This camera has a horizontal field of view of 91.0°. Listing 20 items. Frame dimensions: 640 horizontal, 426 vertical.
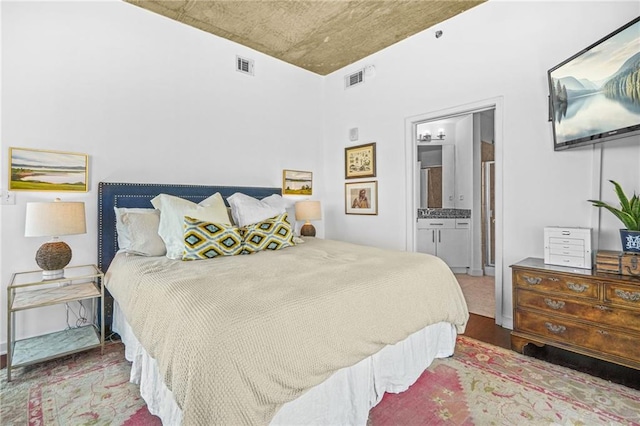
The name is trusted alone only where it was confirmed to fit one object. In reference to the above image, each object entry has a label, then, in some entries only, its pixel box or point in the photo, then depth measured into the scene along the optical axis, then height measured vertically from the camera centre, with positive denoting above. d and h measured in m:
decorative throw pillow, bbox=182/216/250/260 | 2.38 -0.21
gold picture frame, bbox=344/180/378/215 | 4.15 +0.21
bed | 1.14 -0.54
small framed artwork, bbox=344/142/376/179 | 4.15 +0.71
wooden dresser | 2.01 -0.69
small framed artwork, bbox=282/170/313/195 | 4.30 +0.43
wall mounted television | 1.96 +0.84
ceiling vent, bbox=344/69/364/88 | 4.26 +1.85
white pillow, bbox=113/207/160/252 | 2.68 -0.12
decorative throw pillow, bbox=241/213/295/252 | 2.74 -0.20
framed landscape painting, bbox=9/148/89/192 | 2.47 +0.36
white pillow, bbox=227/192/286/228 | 3.07 +0.03
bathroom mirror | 5.51 +0.66
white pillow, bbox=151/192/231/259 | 2.46 -0.02
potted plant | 2.10 -0.05
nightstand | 2.16 -0.75
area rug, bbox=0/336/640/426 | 1.69 -1.10
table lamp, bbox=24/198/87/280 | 2.24 -0.10
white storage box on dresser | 2.30 -0.26
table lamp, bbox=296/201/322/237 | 4.10 +0.00
